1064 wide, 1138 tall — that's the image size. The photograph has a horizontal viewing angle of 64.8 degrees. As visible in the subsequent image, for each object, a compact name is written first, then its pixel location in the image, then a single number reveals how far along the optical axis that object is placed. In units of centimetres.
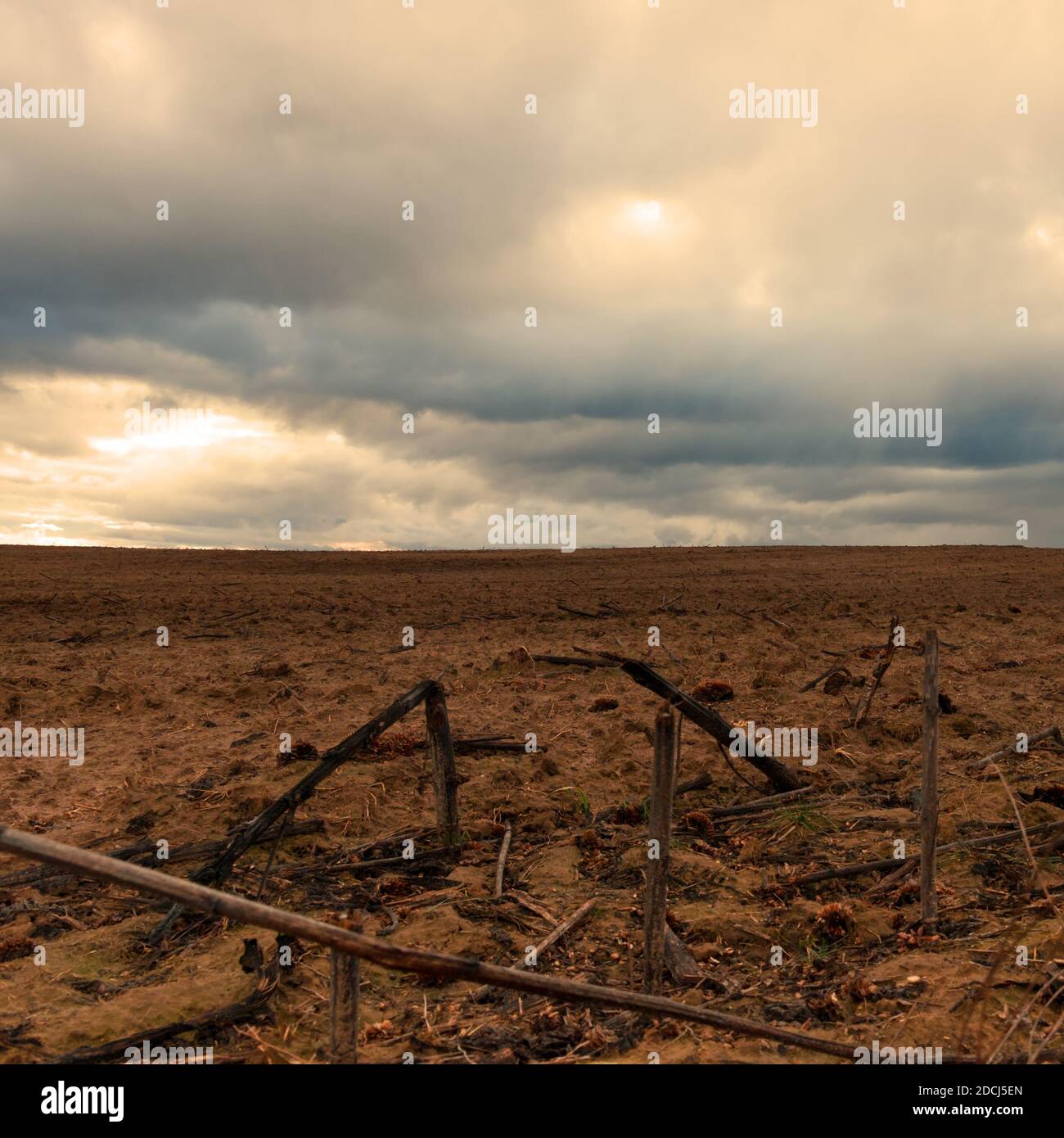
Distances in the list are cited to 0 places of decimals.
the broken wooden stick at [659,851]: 442
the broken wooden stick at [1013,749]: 786
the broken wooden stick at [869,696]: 898
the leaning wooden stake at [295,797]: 573
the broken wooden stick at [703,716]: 611
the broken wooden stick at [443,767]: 645
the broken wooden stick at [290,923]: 230
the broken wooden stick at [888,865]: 592
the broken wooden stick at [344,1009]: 300
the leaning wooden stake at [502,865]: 599
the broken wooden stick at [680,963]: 467
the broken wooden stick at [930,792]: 495
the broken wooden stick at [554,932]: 470
